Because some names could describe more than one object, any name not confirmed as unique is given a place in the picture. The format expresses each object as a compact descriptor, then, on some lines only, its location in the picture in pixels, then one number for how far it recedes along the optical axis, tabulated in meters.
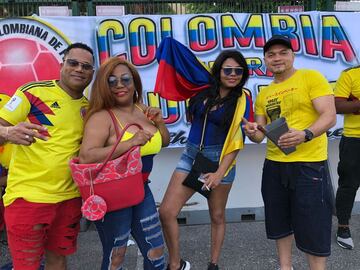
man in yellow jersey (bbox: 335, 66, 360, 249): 3.48
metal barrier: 4.19
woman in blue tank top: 2.83
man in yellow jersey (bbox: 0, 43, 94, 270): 2.21
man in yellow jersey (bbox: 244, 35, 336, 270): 2.53
